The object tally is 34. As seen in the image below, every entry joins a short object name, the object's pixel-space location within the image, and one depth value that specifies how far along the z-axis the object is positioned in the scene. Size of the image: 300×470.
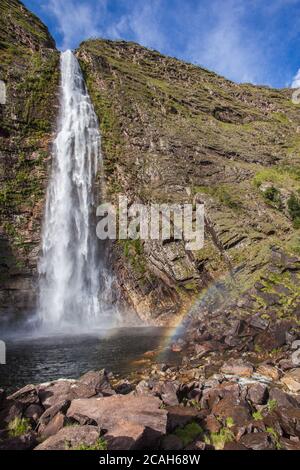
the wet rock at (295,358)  17.71
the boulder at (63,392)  12.19
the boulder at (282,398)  12.48
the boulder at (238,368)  16.51
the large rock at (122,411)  9.96
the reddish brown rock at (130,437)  8.71
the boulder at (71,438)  8.61
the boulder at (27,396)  11.95
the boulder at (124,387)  14.60
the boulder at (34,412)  11.13
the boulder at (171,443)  9.38
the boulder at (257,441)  9.80
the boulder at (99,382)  13.15
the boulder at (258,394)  12.70
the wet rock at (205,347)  21.23
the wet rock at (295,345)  20.55
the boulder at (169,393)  12.80
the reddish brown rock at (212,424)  10.88
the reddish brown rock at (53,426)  9.86
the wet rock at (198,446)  9.54
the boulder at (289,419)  10.89
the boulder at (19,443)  8.80
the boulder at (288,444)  9.95
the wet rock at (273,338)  21.52
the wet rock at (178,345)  22.96
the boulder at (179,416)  10.73
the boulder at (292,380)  14.69
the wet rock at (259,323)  23.39
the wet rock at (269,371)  16.21
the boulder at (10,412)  10.69
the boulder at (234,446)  9.86
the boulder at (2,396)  11.82
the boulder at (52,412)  10.65
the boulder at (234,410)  11.28
